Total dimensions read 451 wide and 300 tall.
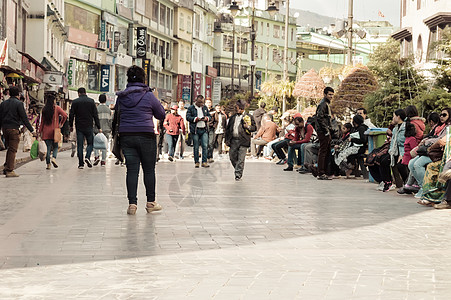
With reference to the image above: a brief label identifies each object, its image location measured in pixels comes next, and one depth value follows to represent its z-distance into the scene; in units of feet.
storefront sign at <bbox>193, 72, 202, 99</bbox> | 291.58
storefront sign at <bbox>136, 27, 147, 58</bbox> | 237.25
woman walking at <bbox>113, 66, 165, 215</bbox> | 39.70
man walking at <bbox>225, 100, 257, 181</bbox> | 65.16
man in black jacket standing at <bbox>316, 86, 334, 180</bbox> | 66.33
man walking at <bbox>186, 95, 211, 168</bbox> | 80.17
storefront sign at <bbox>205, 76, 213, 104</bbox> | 314.35
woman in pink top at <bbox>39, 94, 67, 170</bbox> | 69.67
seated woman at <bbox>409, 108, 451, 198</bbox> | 47.32
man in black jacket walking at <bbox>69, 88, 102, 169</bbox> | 72.18
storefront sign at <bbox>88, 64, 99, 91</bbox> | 211.41
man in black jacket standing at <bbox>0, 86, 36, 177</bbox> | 63.26
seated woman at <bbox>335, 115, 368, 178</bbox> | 64.90
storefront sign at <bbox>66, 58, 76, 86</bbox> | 198.80
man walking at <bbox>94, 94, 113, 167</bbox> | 82.94
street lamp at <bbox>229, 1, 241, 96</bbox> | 162.40
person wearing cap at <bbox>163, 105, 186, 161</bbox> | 92.43
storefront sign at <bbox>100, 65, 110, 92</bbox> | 216.33
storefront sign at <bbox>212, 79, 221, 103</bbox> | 332.39
